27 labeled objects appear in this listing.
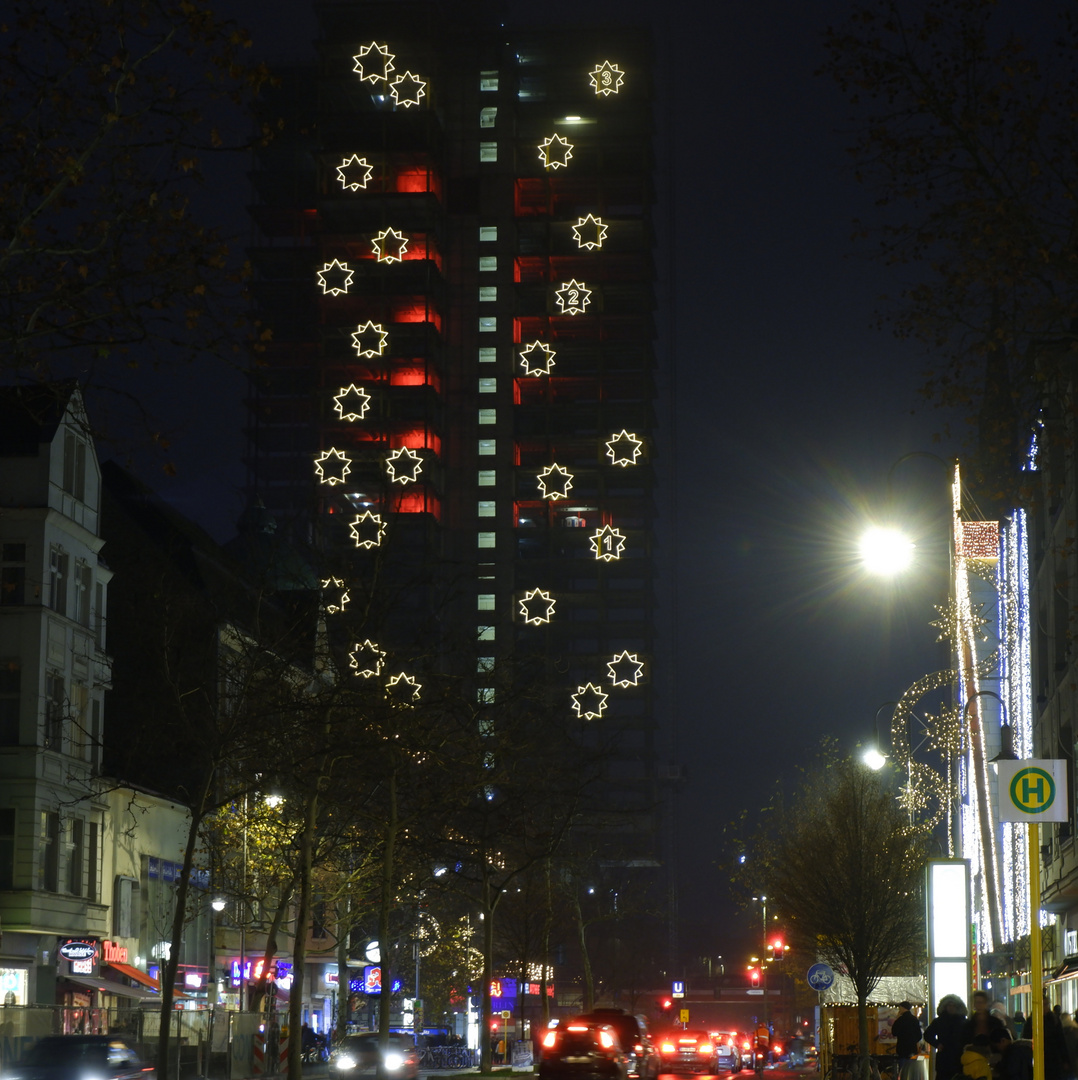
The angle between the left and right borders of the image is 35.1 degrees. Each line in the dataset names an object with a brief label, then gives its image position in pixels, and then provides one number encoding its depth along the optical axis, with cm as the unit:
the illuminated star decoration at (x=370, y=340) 16050
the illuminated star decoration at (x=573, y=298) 16588
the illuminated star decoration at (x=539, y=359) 16562
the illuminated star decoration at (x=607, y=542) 16425
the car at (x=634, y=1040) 4803
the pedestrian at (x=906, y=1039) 2828
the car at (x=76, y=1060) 2797
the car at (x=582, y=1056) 3594
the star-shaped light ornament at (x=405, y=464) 15300
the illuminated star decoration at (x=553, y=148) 17138
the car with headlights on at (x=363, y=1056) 4328
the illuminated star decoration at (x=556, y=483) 16488
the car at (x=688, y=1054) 5934
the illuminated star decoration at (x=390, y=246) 16300
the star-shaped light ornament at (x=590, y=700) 14650
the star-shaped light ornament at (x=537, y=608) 15762
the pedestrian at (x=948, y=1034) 2131
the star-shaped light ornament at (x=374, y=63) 16800
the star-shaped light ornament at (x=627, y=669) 16472
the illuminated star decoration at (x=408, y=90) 16838
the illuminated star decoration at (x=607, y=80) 17362
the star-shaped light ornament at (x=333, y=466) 14938
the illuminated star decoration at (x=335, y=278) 16300
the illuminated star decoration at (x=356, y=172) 16450
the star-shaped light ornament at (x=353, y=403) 15938
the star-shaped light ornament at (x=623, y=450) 16588
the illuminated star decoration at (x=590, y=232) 16500
